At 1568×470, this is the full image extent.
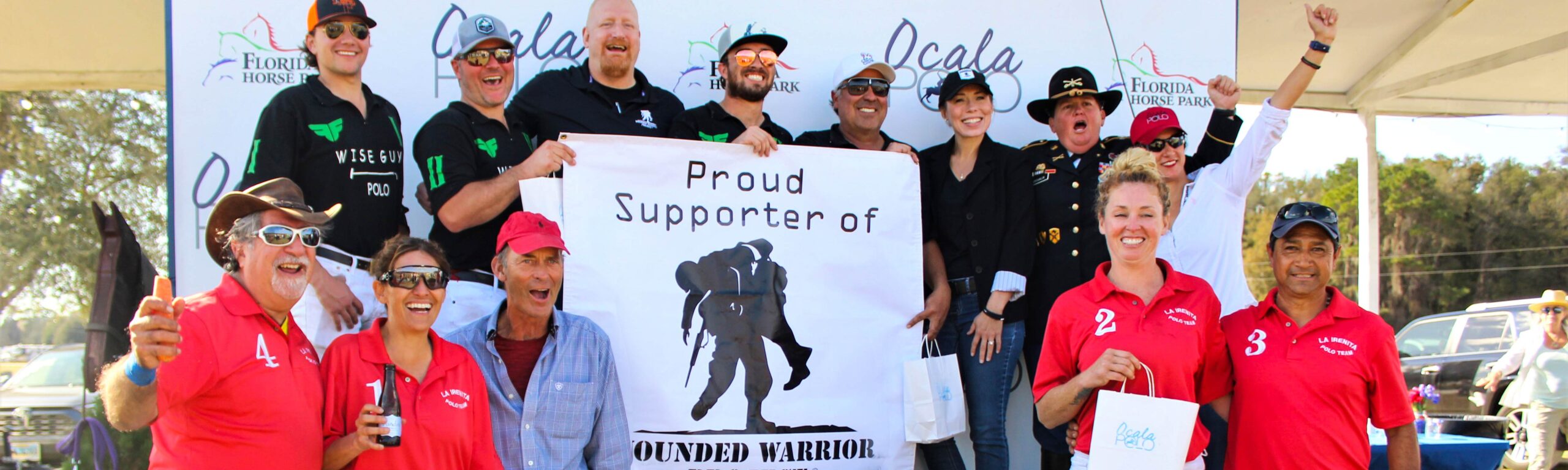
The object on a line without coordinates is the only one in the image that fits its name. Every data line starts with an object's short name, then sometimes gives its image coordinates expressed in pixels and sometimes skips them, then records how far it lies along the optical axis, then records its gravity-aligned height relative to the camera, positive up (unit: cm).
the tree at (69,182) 1440 +94
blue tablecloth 534 -118
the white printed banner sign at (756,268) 407 -13
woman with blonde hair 303 -28
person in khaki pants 852 -130
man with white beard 244 -31
